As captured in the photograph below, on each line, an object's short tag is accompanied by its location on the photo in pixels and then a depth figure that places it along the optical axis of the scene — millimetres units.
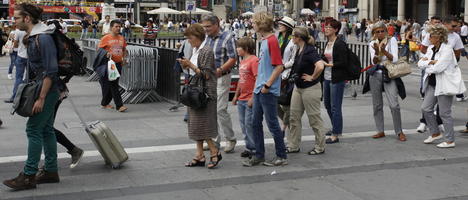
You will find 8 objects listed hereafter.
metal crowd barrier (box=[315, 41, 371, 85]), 16469
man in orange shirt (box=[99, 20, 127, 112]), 12281
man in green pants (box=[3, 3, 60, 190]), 6418
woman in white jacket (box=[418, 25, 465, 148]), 8680
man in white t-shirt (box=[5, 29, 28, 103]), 13664
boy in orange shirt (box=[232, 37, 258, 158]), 7594
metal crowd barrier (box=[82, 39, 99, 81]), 18144
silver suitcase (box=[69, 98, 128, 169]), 7379
